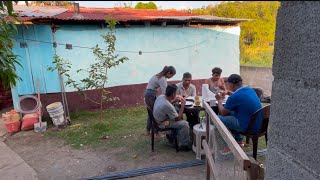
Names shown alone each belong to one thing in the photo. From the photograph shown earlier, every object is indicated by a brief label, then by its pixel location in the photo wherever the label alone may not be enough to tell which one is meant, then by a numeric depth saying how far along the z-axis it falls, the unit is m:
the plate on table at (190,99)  5.48
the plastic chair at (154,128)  4.79
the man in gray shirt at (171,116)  4.67
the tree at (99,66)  6.51
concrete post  1.02
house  7.06
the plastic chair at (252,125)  4.02
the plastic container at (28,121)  6.62
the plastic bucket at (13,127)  6.53
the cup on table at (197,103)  5.05
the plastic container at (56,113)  6.60
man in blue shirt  3.98
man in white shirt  5.66
